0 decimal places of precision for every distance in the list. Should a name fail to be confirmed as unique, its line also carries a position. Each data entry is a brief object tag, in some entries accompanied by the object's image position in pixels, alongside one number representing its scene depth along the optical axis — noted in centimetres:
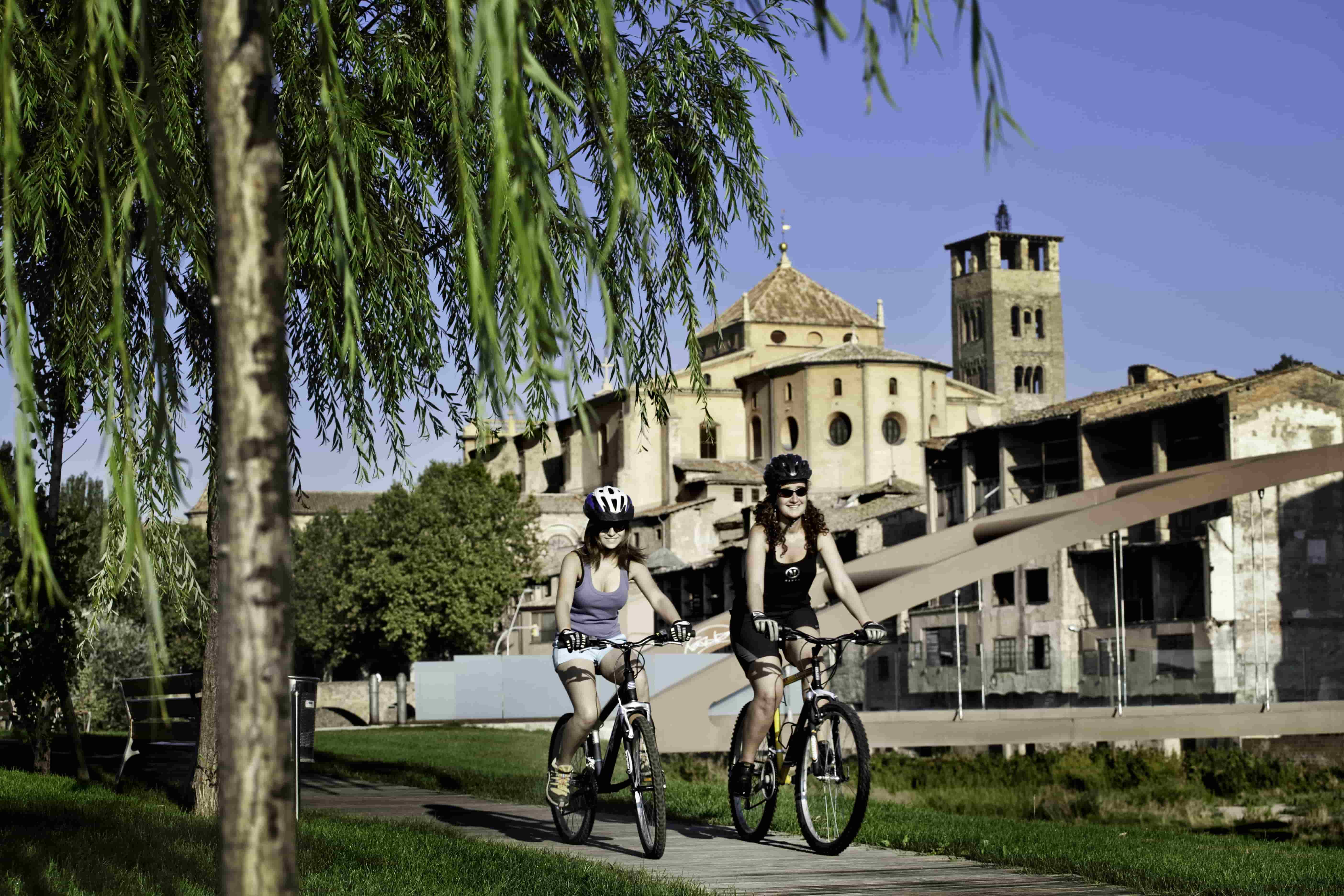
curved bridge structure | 2055
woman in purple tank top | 746
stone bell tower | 12550
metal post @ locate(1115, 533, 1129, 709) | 2655
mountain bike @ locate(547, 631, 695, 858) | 717
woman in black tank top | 732
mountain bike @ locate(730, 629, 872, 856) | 705
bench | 1122
